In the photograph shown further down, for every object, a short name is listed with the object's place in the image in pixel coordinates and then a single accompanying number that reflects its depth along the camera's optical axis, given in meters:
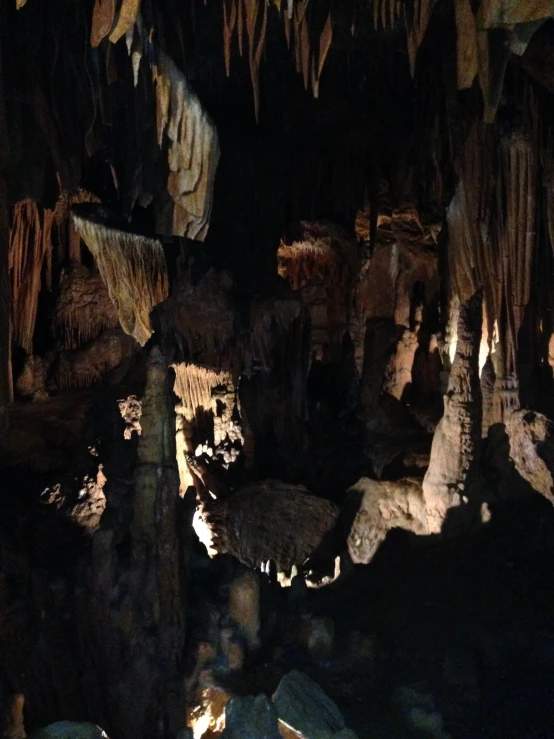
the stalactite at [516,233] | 6.55
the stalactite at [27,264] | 8.41
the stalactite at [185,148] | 4.68
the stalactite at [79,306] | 9.12
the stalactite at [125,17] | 3.21
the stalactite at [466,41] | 3.79
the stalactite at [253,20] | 3.95
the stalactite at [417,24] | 4.12
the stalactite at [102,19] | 3.29
